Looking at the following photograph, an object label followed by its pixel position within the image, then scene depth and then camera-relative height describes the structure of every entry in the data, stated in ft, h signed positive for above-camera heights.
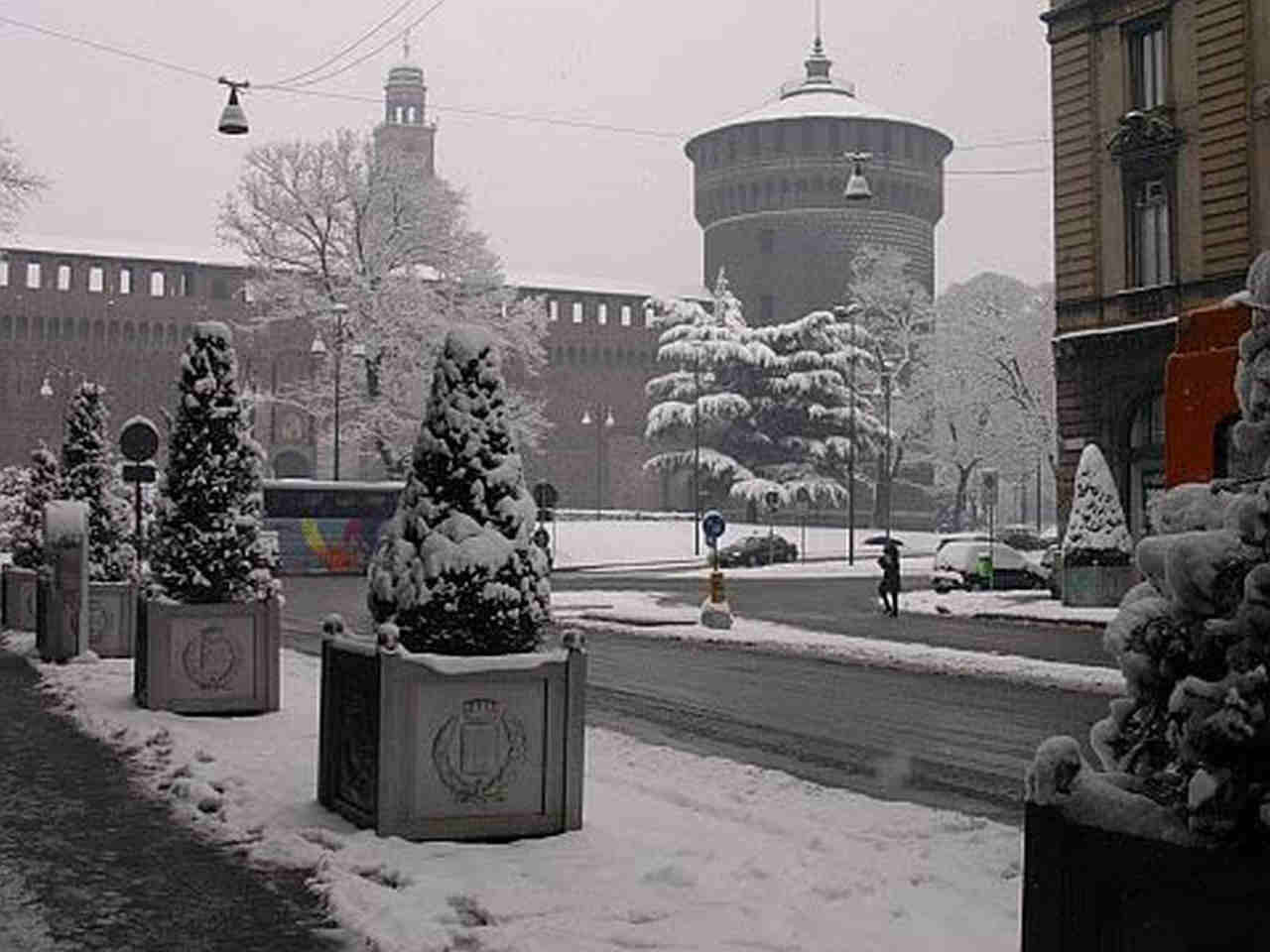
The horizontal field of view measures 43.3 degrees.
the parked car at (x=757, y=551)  190.70 -1.95
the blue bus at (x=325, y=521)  160.66 +1.21
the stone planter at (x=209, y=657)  40.91 -3.24
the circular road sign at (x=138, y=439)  60.59 +3.55
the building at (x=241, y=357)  252.62 +29.05
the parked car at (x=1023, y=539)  197.36 -0.33
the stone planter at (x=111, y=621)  59.31 -3.33
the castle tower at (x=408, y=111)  406.41 +109.86
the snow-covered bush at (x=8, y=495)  77.66 +2.17
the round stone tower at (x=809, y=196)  317.22 +68.50
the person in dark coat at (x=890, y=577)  100.07 -2.59
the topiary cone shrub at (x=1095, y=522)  97.60 +0.96
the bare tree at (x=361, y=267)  176.96 +30.32
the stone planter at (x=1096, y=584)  97.45 -2.89
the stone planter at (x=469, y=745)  24.07 -3.24
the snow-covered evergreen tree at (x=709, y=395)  224.33 +20.07
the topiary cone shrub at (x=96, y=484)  63.05 +1.90
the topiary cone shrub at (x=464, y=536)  25.39 -0.05
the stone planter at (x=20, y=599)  72.79 -3.14
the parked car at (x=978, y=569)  130.62 -2.73
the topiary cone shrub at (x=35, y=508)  73.10 +1.08
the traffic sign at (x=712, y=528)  105.57 +0.50
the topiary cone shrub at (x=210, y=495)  42.29 +1.01
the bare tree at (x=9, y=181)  147.54 +32.49
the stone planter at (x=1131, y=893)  9.84 -2.30
